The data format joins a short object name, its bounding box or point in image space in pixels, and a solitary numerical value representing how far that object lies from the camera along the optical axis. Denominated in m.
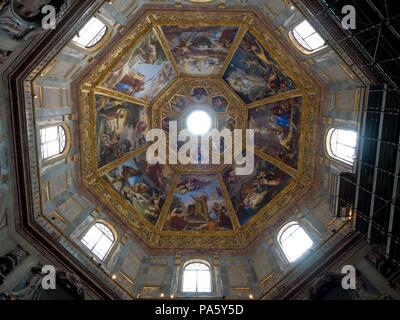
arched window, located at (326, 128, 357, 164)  15.12
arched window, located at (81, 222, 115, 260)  15.89
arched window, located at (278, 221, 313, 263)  15.53
